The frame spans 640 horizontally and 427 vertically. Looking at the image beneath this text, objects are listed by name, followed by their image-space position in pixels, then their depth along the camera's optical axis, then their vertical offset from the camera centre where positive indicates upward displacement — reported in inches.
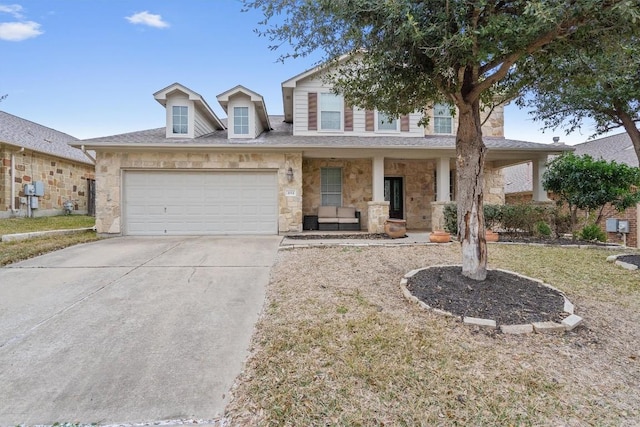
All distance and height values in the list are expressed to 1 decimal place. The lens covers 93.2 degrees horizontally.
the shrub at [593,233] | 323.3 -32.1
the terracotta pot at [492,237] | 311.8 -34.5
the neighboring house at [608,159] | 421.1 +66.4
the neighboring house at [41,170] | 439.2 +59.6
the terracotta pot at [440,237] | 309.6 -34.3
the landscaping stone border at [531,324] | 117.0 -47.9
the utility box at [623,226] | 395.5 -30.0
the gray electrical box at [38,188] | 469.5 +26.5
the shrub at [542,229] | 332.5 -28.1
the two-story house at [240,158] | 358.9 +57.5
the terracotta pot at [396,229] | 350.0 -29.1
